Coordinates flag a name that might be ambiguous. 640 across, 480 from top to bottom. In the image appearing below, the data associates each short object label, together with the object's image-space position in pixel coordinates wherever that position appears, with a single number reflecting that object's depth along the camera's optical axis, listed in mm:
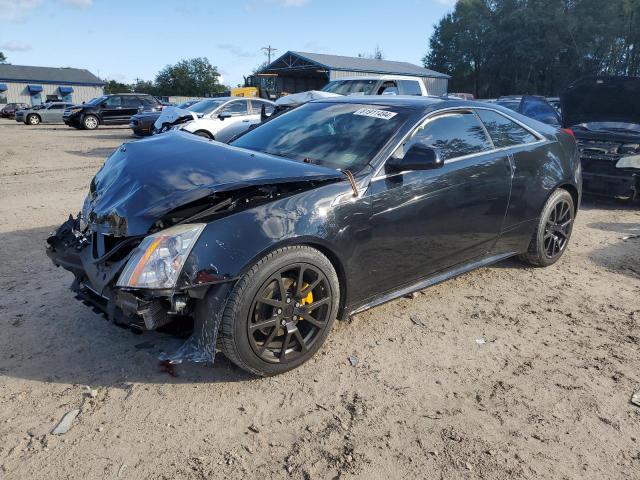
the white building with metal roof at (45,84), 58969
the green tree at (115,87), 75375
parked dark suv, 23250
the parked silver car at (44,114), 29984
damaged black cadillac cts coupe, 2646
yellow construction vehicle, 30228
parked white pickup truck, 13195
